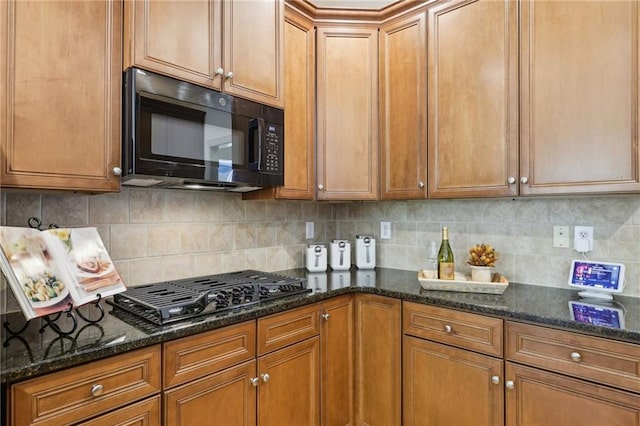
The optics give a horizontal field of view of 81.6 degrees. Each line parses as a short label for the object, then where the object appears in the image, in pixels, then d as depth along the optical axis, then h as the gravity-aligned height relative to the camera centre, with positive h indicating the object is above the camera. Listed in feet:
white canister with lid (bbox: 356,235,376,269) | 8.48 -0.90
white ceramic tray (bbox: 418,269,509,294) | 6.03 -1.18
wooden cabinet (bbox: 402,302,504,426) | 5.30 -2.36
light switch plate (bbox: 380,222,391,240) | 8.67 -0.39
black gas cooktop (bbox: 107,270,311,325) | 4.57 -1.16
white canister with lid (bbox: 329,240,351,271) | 8.29 -0.93
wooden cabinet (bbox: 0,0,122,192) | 3.91 +1.36
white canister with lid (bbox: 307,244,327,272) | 8.05 -0.97
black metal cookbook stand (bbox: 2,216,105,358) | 3.87 -1.29
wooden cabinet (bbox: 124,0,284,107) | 4.82 +2.50
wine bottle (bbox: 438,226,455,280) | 6.52 -0.84
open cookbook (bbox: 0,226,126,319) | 3.66 -0.60
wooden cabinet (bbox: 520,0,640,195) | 4.95 +1.67
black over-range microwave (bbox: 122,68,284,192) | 4.75 +1.11
